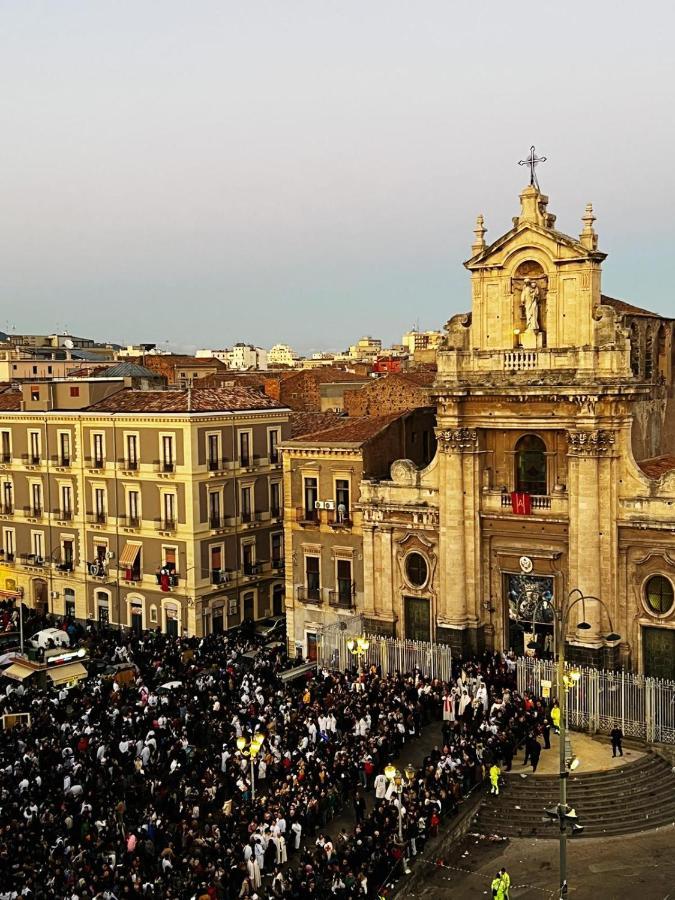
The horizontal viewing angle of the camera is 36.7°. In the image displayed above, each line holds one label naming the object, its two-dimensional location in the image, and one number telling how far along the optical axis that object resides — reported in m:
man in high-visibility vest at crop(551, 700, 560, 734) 31.98
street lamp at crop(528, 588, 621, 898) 23.81
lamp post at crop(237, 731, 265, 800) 28.58
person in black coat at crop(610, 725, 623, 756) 32.78
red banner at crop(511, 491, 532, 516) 39.88
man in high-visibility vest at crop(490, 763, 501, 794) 30.41
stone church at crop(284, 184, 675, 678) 37.66
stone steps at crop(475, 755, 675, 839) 29.66
